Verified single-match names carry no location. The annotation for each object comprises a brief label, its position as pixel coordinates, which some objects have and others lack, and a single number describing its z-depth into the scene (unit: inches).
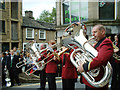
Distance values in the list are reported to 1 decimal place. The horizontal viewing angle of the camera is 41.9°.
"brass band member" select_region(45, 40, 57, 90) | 190.2
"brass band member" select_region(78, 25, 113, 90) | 90.0
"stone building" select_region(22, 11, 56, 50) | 757.9
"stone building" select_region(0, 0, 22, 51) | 661.3
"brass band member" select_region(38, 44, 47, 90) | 217.8
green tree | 1343.5
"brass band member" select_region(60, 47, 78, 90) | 164.2
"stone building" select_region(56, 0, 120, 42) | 370.6
